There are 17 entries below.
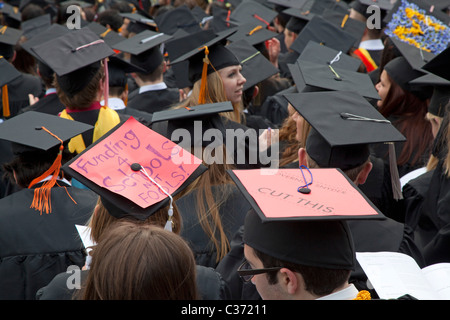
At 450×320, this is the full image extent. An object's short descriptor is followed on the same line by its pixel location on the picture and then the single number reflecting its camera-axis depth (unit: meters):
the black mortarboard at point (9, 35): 11.76
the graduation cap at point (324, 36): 12.00
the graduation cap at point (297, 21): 14.22
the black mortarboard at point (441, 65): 6.97
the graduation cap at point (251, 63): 10.40
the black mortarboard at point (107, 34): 12.76
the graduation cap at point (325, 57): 9.48
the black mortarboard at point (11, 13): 17.00
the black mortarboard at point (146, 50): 11.20
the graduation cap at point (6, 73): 9.61
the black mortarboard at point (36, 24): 16.17
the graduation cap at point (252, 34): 11.77
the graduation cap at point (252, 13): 15.19
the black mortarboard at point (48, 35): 11.12
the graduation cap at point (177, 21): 15.23
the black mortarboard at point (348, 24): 13.26
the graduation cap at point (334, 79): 7.77
